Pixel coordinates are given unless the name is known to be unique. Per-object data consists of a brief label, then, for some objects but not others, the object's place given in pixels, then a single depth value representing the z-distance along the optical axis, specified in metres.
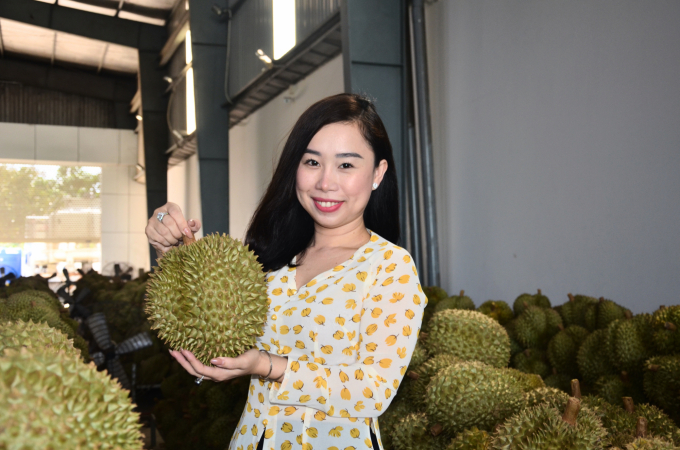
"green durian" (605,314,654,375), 2.12
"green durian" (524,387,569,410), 1.58
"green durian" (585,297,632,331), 2.51
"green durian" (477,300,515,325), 3.06
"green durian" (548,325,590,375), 2.51
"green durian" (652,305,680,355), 2.02
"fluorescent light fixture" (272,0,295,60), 8.07
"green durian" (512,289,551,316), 3.09
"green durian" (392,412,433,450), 1.93
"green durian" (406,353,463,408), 2.09
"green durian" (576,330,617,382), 2.26
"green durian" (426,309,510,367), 2.32
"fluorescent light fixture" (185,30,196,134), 13.02
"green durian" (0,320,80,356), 0.75
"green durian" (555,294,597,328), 2.81
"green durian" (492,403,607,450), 1.27
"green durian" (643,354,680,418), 1.86
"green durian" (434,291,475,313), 3.17
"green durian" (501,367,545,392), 1.95
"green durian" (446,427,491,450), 1.57
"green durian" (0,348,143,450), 0.57
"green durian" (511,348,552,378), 2.59
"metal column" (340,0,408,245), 5.22
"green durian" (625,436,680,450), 1.27
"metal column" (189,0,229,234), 10.76
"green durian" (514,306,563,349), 2.76
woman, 1.39
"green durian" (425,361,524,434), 1.79
